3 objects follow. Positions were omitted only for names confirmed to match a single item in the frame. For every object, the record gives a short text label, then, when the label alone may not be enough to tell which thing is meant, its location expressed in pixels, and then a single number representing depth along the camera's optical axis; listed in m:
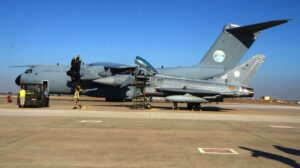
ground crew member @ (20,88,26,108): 18.54
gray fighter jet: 19.82
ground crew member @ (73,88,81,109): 18.86
